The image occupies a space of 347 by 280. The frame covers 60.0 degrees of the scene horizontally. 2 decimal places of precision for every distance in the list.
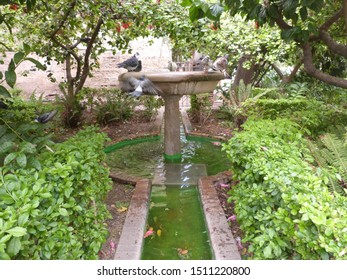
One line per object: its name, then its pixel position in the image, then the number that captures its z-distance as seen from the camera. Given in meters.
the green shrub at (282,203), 1.27
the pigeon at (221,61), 5.42
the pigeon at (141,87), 3.62
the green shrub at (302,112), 3.74
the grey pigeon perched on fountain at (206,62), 4.74
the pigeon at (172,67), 4.77
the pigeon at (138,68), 4.43
